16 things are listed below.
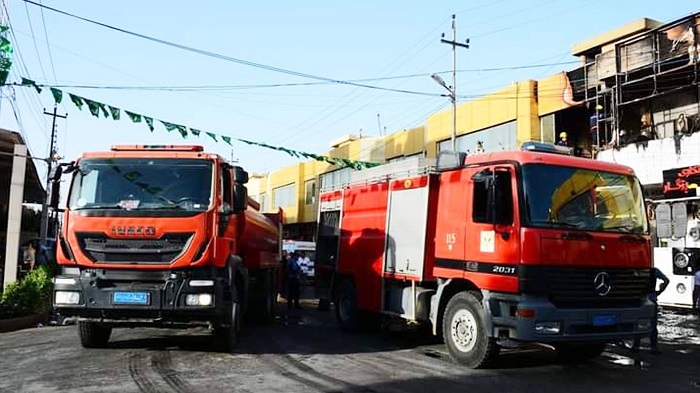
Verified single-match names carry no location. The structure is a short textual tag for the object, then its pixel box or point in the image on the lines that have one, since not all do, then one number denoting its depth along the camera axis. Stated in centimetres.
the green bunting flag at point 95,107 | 1306
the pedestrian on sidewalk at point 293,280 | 1731
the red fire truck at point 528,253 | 782
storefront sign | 1769
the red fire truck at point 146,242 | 852
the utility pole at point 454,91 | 2775
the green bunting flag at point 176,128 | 1489
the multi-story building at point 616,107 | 1911
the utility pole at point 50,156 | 2592
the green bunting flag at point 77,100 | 1272
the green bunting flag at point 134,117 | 1394
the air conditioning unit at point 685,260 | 1717
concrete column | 1569
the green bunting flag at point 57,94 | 1240
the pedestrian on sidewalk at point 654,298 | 866
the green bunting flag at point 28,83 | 1175
